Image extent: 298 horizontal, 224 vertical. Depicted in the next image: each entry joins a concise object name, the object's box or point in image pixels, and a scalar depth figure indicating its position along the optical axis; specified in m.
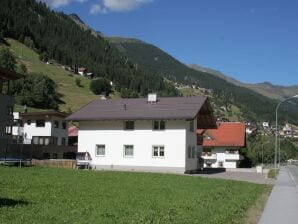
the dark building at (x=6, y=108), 31.82
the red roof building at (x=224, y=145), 55.34
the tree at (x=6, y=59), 78.53
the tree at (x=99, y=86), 98.18
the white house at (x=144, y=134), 29.72
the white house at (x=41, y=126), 47.93
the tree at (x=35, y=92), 72.95
